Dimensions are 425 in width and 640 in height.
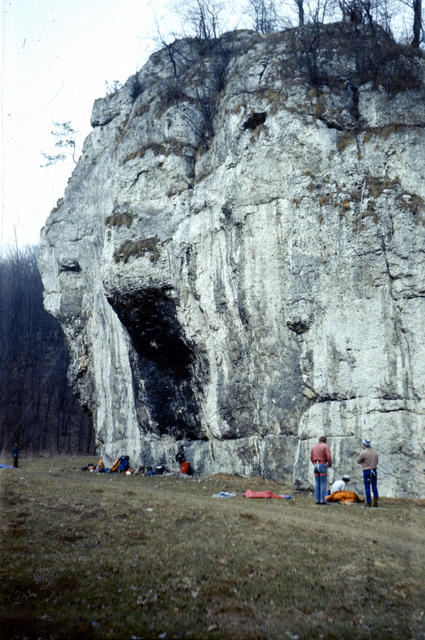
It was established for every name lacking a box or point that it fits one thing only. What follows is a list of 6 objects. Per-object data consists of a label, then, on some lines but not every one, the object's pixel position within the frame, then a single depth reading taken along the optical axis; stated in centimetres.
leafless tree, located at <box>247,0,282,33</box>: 2820
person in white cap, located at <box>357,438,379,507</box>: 1318
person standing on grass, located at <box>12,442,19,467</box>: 2756
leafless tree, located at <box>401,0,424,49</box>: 2141
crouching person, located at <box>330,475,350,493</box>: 1453
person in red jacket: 1358
